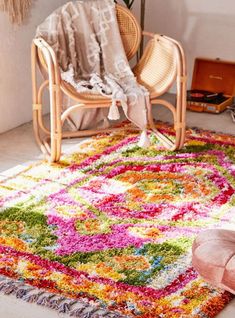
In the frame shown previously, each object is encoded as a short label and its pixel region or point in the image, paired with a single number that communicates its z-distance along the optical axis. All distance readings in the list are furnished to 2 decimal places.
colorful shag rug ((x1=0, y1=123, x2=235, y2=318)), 2.07
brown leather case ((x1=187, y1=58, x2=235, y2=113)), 4.23
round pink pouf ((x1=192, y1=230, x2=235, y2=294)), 2.07
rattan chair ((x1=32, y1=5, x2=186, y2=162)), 3.05
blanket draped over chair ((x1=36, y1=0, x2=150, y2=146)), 3.38
